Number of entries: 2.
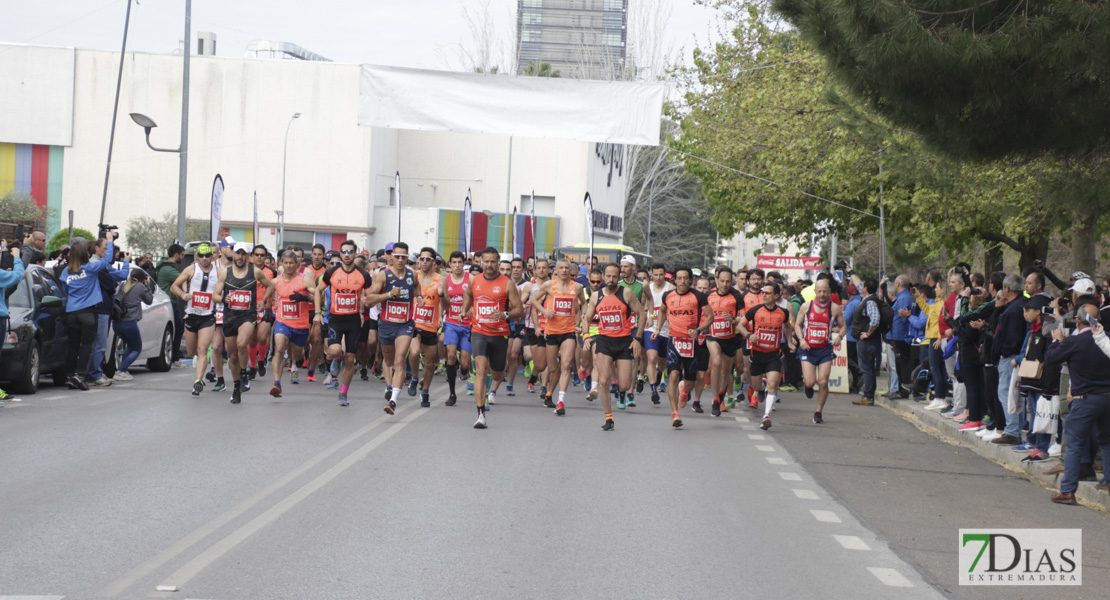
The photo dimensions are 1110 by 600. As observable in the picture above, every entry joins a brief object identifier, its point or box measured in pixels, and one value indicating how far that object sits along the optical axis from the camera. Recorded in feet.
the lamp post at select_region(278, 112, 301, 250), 222.28
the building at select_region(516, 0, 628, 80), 522.06
